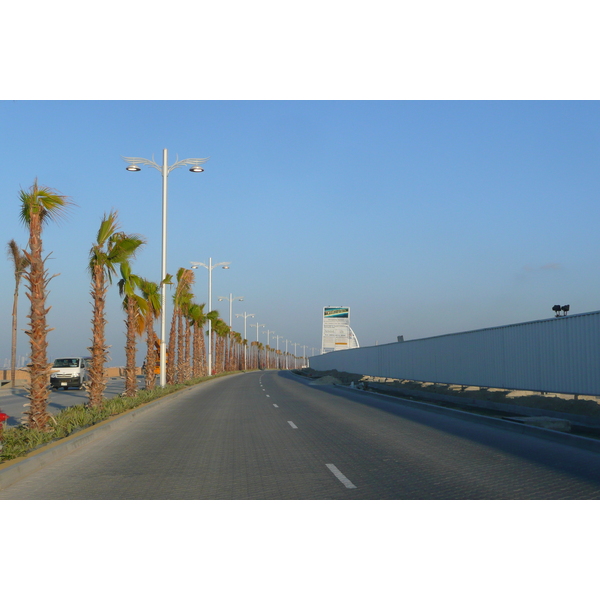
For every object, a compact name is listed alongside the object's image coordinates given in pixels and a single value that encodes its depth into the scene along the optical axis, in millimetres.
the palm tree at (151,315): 27855
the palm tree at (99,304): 19125
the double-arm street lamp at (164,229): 30625
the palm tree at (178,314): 39625
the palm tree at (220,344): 94350
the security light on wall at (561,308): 21719
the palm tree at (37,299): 13633
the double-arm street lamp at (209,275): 56238
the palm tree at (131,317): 23656
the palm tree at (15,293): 45194
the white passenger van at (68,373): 40156
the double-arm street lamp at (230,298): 81125
